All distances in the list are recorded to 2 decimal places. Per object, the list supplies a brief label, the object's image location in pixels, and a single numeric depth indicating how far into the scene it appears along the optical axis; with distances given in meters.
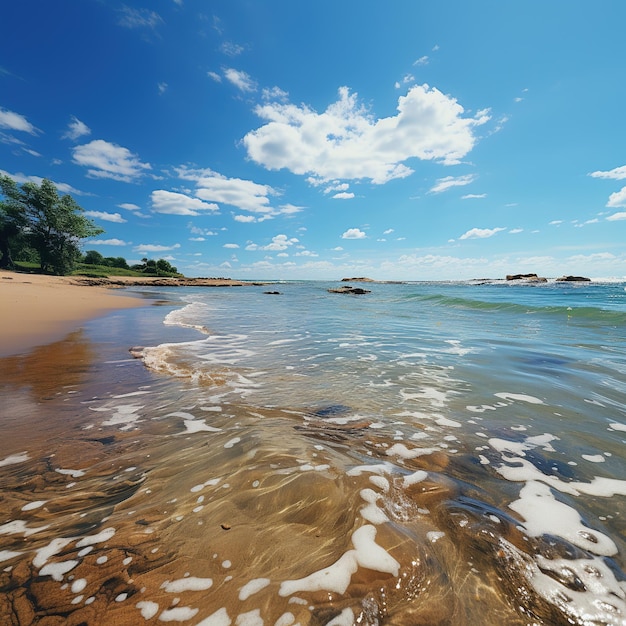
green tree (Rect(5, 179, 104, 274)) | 34.00
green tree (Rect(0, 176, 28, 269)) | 33.12
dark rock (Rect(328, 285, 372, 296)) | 40.00
